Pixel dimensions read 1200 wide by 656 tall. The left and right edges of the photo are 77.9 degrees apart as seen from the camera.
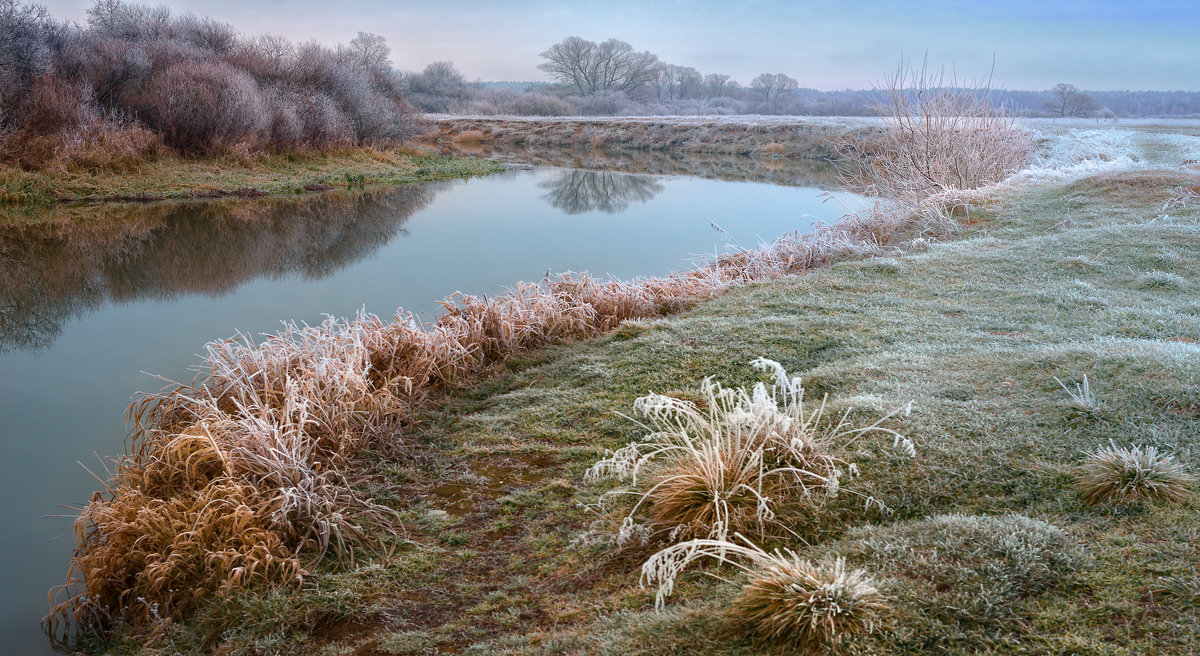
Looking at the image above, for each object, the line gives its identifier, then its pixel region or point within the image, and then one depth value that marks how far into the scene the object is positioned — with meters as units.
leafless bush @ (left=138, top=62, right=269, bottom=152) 16.42
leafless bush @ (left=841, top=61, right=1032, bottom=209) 12.38
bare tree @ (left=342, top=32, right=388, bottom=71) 27.78
